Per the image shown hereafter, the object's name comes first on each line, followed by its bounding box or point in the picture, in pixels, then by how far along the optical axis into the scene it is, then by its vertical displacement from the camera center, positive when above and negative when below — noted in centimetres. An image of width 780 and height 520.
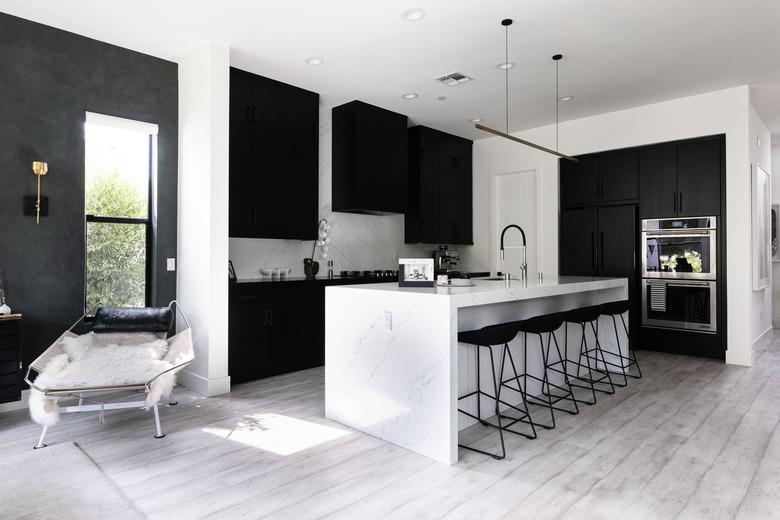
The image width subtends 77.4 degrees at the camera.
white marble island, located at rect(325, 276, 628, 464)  271 -58
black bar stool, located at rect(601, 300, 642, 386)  431 -55
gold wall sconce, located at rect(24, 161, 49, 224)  376 +47
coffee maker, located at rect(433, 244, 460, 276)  723 +3
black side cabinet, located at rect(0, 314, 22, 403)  340 -67
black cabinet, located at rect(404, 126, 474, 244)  673 +105
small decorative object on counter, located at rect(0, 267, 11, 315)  349 -31
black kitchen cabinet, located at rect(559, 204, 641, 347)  597 +22
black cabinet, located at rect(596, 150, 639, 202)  596 +106
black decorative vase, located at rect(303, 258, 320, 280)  548 -7
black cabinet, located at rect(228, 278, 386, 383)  443 -64
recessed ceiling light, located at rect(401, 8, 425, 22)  358 +184
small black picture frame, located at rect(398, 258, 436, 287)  325 -8
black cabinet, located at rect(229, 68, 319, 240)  466 +104
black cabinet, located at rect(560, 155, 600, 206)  631 +106
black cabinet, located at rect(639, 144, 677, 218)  567 +94
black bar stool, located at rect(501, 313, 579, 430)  338 -77
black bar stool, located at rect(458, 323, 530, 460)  294 -46
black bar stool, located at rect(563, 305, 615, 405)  389 -89
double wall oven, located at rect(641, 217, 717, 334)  539 -15
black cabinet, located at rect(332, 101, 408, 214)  567 +123
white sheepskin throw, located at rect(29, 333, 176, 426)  302 -70
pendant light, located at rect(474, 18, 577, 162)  374 +184
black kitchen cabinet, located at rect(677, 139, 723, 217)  536 +93
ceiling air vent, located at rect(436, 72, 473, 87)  485 +185
